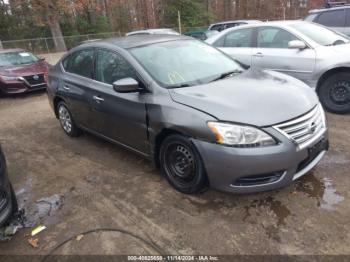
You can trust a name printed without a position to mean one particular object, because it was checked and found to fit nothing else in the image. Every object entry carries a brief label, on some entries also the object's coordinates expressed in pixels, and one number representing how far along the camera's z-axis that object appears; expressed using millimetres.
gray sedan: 2770
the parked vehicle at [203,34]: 15499
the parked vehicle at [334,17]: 7703
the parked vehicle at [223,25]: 15411
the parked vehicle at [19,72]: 8766
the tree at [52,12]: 19644
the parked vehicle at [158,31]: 14072
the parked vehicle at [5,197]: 2674
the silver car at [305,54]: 5152
